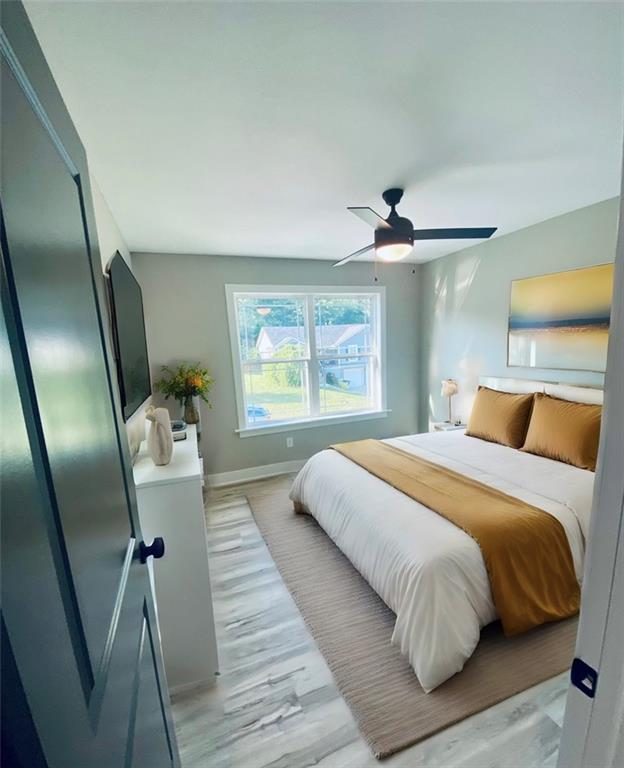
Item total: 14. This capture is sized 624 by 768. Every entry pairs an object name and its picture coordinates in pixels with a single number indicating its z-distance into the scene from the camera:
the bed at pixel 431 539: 1.51
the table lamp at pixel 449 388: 3.78
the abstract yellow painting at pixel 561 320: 2.57
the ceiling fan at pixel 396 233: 2.06
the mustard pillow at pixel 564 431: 2.33
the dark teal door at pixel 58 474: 0.33
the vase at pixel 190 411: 3.19
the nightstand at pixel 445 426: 3.68
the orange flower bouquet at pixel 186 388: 3.20
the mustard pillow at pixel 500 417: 2.85
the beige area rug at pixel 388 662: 1.38
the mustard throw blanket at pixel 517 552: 1.62
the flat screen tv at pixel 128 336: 1.56
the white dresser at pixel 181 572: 1.49
